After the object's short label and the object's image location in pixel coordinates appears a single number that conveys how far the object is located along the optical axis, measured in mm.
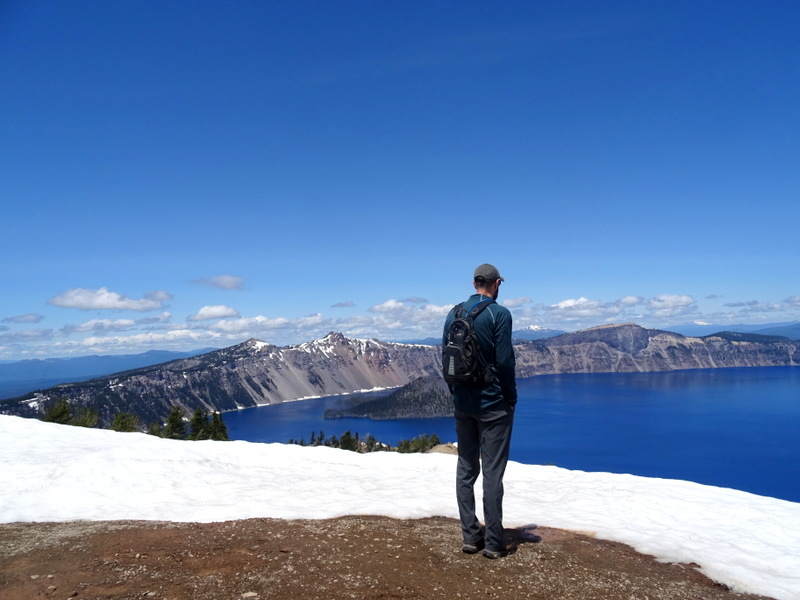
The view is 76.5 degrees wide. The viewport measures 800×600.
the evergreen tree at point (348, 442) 90288
